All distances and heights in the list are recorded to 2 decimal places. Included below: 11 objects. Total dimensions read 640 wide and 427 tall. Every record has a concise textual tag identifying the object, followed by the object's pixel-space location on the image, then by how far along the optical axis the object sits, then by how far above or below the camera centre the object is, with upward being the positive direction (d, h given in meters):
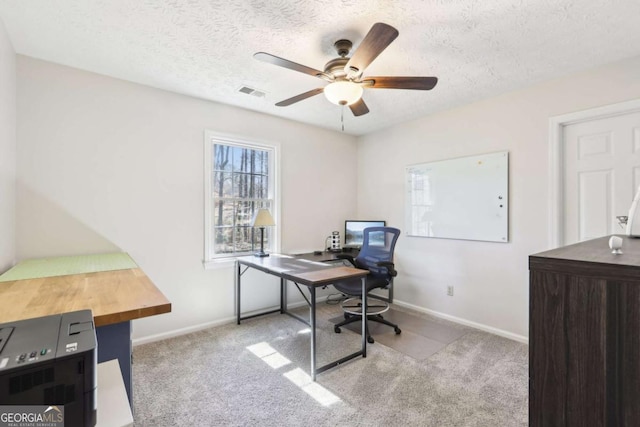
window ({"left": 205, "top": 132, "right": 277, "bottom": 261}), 3.31 +0.23
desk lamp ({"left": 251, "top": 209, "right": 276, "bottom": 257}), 3.36 -0.10
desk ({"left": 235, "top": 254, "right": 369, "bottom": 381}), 2.30 -0.53
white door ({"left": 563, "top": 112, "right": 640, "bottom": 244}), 2.42 +0.33
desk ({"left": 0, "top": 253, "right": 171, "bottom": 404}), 1.20 -0.40
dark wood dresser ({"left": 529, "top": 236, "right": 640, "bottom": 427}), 0.75 -0.35
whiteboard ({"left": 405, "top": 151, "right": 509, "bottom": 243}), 3.12 +0.16
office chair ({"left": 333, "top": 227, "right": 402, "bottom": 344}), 3.06 -0.58
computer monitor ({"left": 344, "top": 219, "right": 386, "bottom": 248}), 4.25 -0.28
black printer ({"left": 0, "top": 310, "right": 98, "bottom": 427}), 0.64 -0.36
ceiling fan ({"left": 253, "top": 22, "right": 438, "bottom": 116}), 1.87 +0.93
